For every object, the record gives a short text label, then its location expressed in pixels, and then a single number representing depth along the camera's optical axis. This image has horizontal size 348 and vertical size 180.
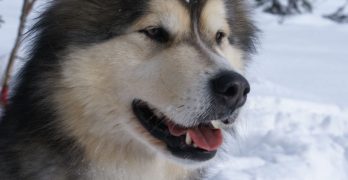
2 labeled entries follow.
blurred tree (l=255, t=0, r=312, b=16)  8.66
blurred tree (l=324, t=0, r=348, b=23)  12.07
